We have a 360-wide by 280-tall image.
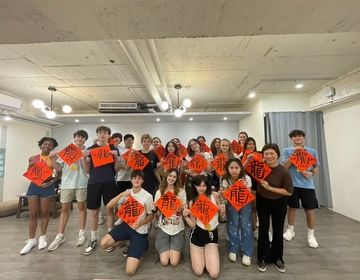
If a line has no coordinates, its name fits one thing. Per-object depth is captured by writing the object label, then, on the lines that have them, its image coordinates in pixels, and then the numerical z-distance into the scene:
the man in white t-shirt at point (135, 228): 2.10
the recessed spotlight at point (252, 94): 4.38
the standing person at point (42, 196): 2.47
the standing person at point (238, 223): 2.15
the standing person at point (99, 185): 2.41
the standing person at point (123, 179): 2.81
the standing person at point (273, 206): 1.96
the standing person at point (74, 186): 2.51
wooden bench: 3.76
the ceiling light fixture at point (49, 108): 3.71
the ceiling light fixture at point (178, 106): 3.86
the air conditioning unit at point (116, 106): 4.74
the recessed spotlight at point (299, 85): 3.93
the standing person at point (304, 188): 2.52
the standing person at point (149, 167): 2.72
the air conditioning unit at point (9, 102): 3.84
